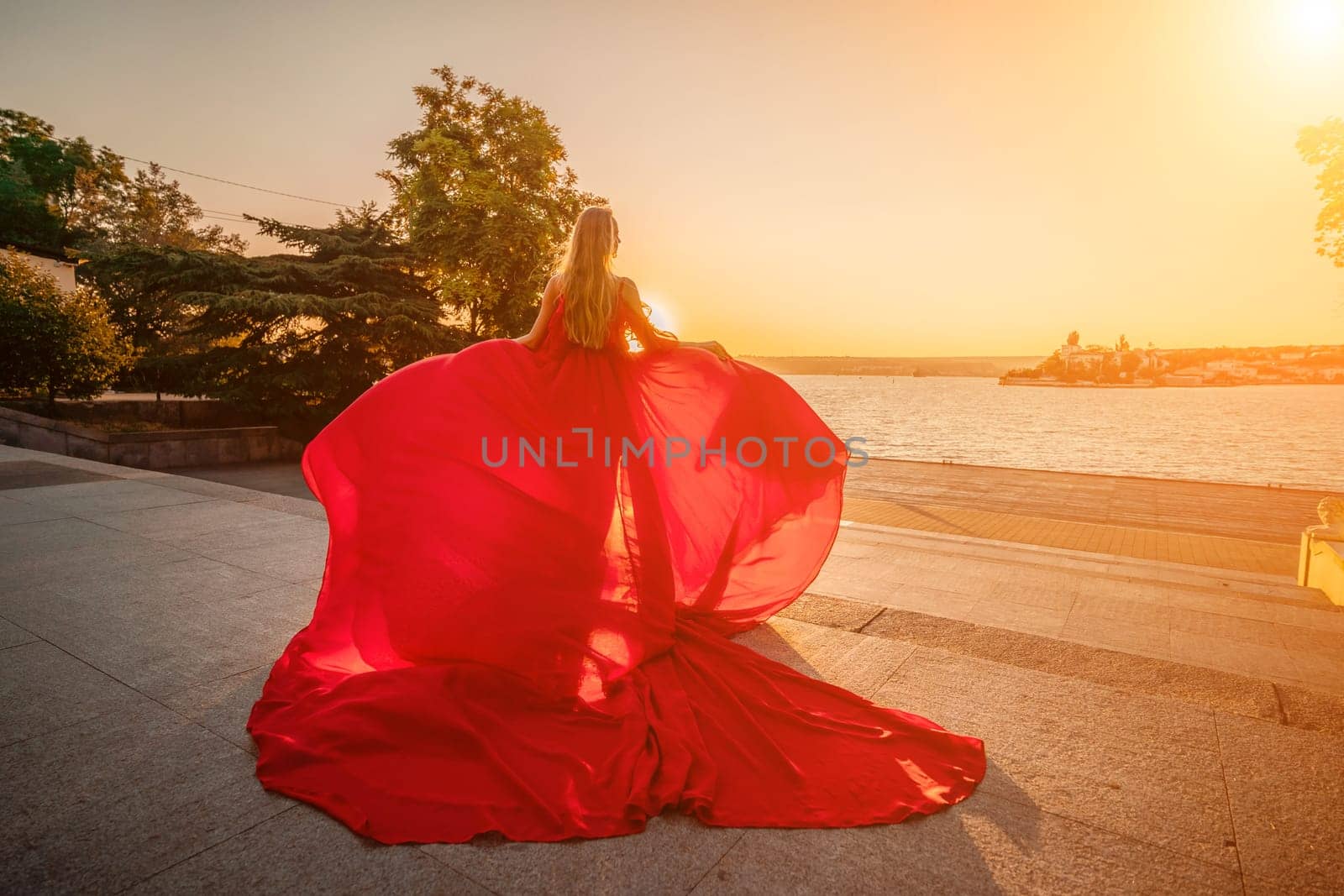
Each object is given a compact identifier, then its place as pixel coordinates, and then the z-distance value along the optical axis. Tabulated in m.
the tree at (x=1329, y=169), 13.79
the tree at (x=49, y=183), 32.81
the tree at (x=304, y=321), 17.06
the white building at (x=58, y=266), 28.39
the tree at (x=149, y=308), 16.50
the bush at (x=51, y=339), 13.88
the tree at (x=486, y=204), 23.20
